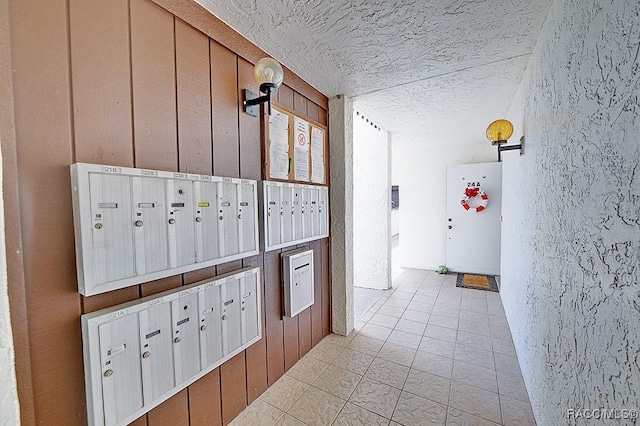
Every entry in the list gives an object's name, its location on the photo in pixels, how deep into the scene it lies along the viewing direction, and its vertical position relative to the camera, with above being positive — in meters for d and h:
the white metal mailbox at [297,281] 1.74 -0.56
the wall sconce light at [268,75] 1.32 +0.68
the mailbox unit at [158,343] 0.84 -0.56
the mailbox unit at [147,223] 0.82 -0.07
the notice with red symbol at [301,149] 1.85 +0.41
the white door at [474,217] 3.95 -0.25
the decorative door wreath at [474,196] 3.97 +0.05
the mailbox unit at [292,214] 1.56 -0.07
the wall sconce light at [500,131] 2.09 +0.58
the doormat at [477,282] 3.53 -1.19
